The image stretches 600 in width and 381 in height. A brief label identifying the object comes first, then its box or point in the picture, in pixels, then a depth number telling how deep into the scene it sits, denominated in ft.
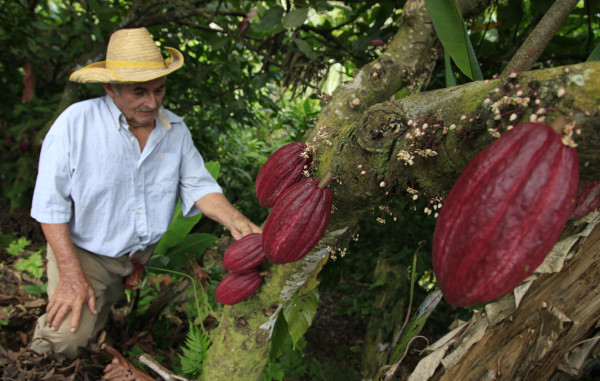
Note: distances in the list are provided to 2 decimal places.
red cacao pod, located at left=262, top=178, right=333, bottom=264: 3.05
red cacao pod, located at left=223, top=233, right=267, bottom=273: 4.12
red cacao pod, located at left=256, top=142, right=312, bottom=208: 3.58
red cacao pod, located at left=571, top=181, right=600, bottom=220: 2.48
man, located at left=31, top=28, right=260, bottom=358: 6.17
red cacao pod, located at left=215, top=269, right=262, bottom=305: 4.20
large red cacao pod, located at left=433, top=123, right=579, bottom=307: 1.78
